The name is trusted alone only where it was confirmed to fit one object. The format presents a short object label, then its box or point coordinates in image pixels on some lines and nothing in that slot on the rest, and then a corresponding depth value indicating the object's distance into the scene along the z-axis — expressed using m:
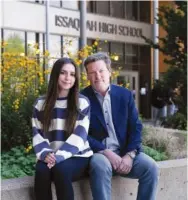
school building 21.64
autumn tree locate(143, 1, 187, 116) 11.79
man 3.82
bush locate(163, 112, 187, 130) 10.78
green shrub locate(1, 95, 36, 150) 6.98
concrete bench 3.62
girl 3.47
